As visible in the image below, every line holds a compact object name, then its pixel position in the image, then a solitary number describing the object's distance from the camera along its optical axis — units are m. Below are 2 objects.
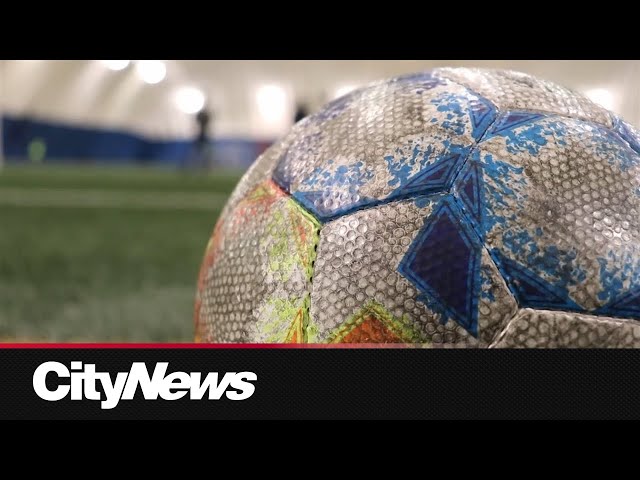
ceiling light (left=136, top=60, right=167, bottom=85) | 25.22
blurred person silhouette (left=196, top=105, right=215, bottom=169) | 19.44
